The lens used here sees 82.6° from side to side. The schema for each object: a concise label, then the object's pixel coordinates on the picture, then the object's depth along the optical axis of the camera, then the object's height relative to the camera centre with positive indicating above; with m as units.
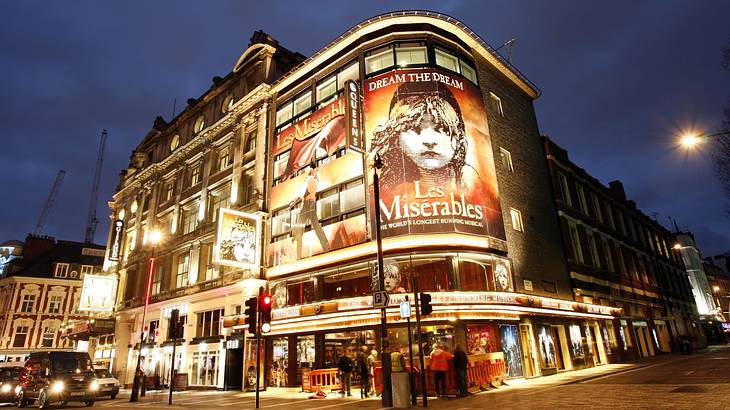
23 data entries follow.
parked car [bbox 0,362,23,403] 20.19 -0.95
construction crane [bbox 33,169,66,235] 115.25 +47.53
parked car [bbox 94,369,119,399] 19.44 -1.09
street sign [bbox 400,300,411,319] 13.19 +1.15
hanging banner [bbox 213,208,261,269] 24.20 +6.58
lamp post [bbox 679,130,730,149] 11.63 +5.19
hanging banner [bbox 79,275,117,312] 38.59 +6.04
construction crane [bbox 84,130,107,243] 98.40 +33.07
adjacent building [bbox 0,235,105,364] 50.22 +8.00
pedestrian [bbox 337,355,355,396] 17.83 -0.91
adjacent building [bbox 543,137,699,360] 30.16 +6.21
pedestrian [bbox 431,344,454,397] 14.82 -0.72
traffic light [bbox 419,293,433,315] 13.27 +1.27
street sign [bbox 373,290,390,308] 13.00 +1.45
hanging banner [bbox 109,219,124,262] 41.26 +11.22
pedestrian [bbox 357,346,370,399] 16.80 -1.15
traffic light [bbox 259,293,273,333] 14.32 +1.53
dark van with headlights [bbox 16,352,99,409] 16.52 -0.67
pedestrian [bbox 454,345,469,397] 14.89 -0.80
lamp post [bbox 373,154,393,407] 12.59 -0.55
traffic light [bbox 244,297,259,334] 14.27 +1.37
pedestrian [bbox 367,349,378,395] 17.62 -0.55
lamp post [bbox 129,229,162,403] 18.94 -1.17
